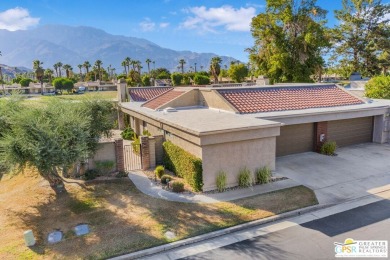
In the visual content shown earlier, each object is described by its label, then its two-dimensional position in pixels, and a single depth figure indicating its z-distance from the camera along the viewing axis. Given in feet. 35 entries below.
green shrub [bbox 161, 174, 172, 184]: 46.01
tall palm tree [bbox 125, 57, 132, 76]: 380.09
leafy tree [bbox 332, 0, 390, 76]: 156.76
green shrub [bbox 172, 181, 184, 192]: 42.95
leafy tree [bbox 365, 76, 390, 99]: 85.51
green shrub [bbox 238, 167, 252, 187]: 43.80
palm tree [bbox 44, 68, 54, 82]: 381.60
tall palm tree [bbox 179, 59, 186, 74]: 405.80
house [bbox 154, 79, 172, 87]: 240.32
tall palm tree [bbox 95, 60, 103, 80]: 370.98
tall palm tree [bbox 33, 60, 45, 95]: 273.95
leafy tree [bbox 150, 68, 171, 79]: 334.48
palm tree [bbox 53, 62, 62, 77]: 424.87
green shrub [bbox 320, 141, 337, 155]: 60.50
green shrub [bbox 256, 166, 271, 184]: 45.01
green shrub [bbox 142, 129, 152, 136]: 66.24
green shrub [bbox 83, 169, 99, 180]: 48.42
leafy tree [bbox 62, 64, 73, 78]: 381.17
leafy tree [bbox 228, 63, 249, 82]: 228.43
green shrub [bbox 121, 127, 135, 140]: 81.69
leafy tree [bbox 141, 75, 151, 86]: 227.87
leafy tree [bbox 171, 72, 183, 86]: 223.71
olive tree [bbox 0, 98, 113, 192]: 35.01
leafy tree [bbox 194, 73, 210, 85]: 201.67
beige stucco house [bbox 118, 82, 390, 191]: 42.75
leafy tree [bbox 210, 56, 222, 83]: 227.20
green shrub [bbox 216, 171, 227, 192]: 42.50
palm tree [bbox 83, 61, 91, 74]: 406.37
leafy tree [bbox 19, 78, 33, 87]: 307.58
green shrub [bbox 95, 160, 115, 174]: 50.26
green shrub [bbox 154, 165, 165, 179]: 48.60
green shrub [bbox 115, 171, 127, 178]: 49.81
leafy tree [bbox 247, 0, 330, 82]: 126.31
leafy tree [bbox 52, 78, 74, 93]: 254.27
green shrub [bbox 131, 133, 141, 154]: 58.52
